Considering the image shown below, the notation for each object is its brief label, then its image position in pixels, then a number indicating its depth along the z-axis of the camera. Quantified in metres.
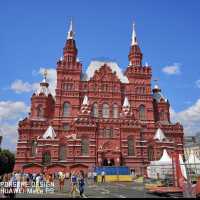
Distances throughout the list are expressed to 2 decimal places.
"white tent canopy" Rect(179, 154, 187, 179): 19.83
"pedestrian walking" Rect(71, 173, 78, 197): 22.88
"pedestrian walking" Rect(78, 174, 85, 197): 21.08
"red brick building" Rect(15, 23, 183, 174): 53.94
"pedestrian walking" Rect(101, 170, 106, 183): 41.31
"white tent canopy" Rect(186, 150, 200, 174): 39.71
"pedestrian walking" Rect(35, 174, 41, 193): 25.46
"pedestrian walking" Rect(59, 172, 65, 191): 27.79
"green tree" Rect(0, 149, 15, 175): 73.62
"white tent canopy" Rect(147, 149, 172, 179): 34.11
